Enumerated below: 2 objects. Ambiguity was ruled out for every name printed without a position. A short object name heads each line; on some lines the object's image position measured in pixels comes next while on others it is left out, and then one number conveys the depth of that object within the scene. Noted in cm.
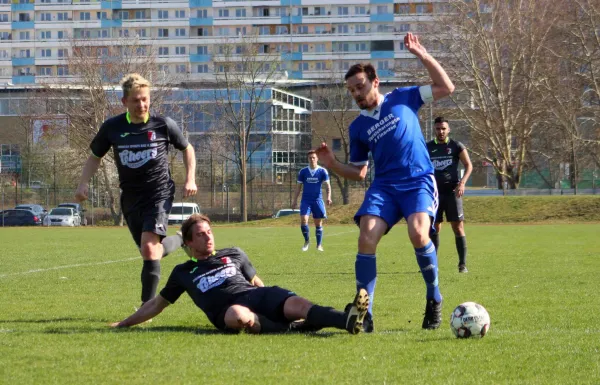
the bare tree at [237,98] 5107
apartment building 9975
